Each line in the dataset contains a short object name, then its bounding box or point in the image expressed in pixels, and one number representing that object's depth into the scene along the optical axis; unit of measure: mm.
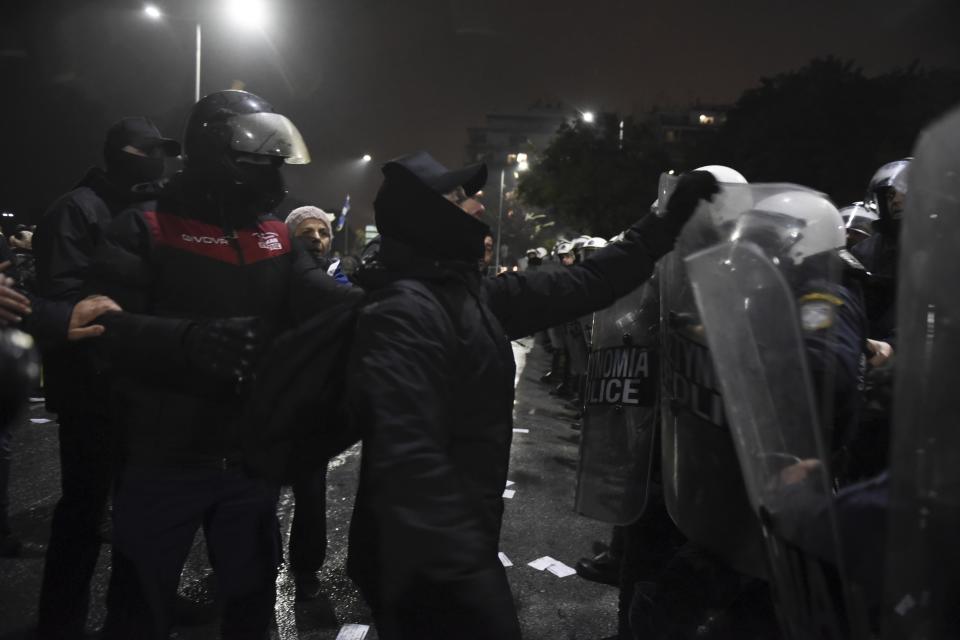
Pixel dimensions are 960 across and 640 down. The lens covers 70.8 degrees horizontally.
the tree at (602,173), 31562
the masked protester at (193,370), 2086
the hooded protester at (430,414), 1584
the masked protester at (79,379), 2604
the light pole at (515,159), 83188
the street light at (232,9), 11526
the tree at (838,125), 21938
